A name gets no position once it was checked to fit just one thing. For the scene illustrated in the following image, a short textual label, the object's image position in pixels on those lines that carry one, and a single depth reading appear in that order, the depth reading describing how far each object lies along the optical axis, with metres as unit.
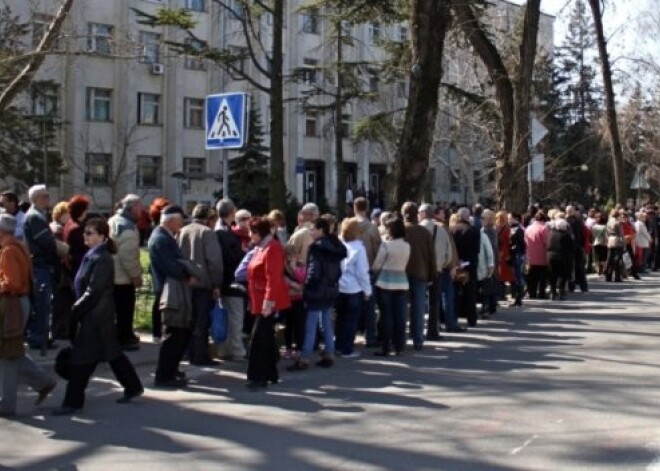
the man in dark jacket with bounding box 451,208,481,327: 15.84
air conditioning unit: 52.94
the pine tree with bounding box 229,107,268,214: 43.56
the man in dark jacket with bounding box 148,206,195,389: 10.15
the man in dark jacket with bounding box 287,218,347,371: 11.36
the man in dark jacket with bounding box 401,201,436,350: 13.14
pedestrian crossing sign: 12.45
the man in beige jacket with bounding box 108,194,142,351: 12.25
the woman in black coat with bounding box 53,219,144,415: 8.89
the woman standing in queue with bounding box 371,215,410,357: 12.50
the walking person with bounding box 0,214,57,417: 8.64
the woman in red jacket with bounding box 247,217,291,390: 10.22
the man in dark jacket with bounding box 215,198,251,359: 11.62
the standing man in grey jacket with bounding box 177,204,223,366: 10.98
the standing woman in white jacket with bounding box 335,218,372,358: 12.23
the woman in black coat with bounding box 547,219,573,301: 19.69
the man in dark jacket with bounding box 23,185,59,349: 11.57
